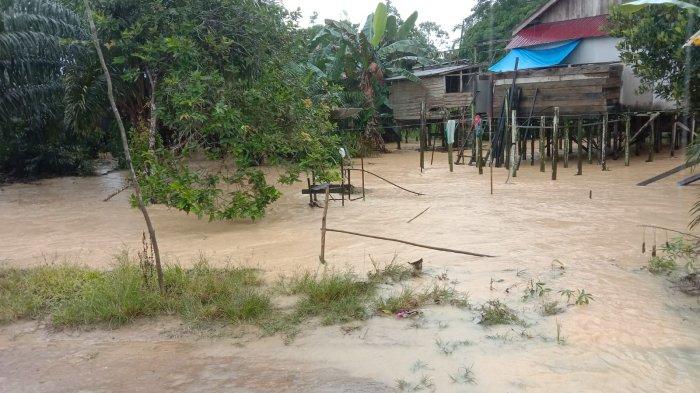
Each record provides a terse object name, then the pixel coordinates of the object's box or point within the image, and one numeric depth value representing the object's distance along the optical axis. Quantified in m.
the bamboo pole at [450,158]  16.02
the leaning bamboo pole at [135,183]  5.38
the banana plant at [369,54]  20.64
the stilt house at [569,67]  15.01
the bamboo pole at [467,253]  6.78
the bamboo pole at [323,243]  6.86
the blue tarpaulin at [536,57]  17.66
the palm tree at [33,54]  12.45
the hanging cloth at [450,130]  15.87
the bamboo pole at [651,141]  15.39
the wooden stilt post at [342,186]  11.23
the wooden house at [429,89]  22.23
